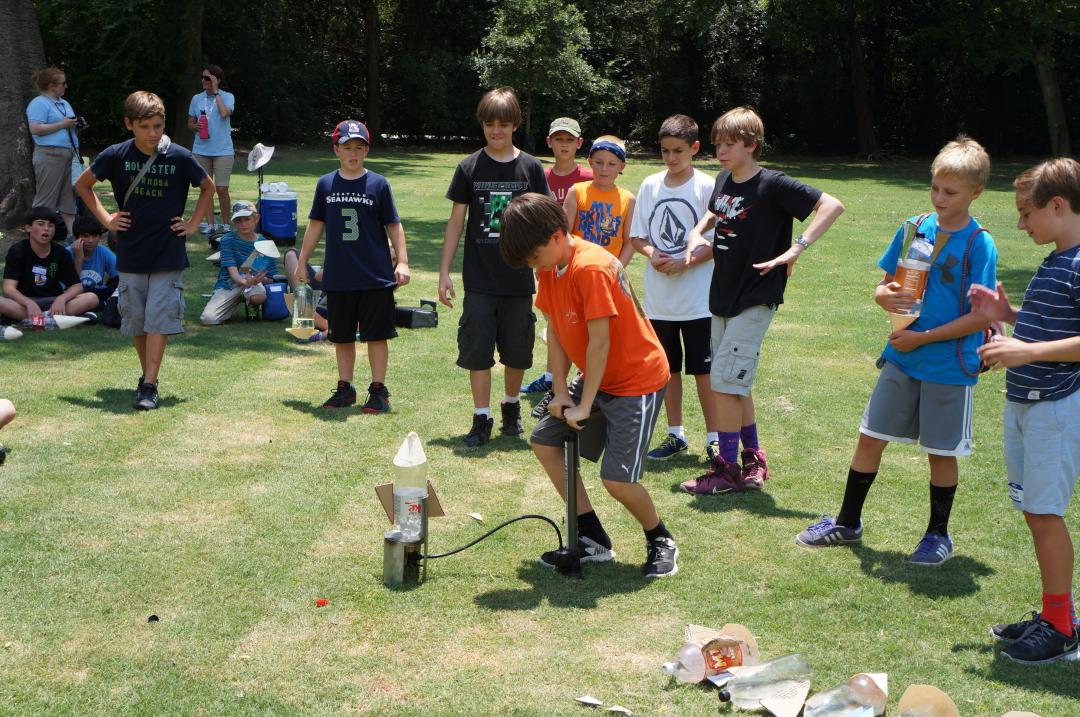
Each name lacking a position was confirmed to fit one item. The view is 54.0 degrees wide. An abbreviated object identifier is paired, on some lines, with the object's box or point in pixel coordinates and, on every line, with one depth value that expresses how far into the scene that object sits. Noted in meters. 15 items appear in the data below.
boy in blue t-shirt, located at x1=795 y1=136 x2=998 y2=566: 4.42
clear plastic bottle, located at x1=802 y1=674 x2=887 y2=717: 3.45
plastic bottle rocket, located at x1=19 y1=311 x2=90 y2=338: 9.27
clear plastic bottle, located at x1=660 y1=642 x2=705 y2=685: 3.72
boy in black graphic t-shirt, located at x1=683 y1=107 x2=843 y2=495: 5.49
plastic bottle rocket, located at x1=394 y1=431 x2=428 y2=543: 4.48
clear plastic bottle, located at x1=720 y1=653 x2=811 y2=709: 3.60
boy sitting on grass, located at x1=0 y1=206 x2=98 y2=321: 9.19
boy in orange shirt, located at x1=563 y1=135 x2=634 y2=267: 6.91
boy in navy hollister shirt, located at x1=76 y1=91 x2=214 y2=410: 7.04
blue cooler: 12.96
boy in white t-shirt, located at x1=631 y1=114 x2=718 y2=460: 6.15
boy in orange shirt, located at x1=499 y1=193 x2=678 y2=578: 4.23
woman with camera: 12.38
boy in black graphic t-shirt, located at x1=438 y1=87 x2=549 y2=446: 6.61
